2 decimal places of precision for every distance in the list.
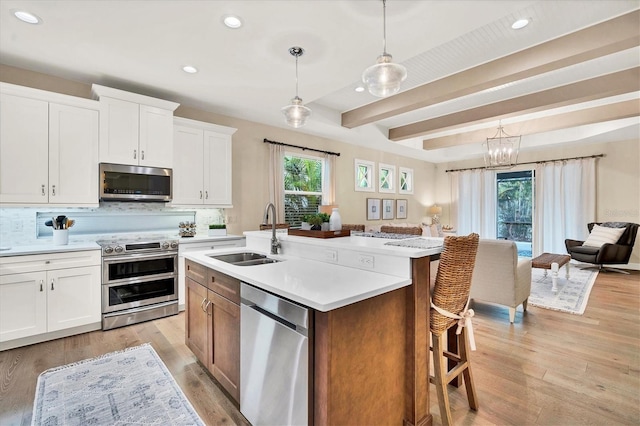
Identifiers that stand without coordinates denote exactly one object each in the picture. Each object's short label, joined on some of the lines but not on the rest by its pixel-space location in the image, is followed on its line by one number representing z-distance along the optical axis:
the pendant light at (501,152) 5.15
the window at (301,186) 5.56
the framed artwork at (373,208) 7.13
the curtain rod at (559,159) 6.60
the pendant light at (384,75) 2.04
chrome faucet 2.63
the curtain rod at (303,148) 5.08
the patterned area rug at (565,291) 4.00
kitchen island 1.34
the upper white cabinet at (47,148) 2.88
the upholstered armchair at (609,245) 5.73
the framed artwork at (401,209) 8.04
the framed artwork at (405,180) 8.20
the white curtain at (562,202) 6.70
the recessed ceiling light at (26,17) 2.25
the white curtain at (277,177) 5.07
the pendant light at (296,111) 2.73
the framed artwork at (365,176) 6.87
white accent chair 3.39
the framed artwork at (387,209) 7.59
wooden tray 2.38
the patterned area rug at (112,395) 1.90
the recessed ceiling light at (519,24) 2.71
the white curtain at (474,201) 8.21
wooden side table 4.50
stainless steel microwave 3.36
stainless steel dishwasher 1.41
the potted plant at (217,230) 4.24
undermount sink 2.57
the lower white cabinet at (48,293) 2.76
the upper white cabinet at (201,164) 3.93
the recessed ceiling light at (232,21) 2.32
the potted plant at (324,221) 2.49
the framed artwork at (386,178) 7.54
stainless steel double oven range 3.25
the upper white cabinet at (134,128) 3.33
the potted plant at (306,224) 2.59
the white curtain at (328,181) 6.09
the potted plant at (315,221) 2.54
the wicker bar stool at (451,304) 1.78
